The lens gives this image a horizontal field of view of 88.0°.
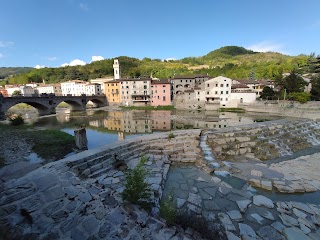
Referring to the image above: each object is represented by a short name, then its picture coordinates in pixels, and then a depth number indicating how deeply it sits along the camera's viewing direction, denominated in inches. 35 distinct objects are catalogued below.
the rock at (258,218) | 203.0
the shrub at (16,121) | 850.1
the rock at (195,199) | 234.4
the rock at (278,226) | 189.9
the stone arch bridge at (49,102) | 1286.9
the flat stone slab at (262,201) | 233.1
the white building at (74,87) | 3073.3
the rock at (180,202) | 228.4
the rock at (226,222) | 190.1
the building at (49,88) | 3329.2
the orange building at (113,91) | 2226.9
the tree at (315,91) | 1363.1
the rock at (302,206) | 222.2
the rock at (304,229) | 188.5
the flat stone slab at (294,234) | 178.7
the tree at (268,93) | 1611.7
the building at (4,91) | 2928.2
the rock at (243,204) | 221.6
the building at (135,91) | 2111.2
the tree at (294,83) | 1498.5
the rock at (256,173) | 312.2
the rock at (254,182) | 282.4
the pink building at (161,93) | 2048.5
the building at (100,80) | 3196.4
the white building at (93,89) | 2799.2
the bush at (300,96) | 1279.5
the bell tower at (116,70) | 2564.0
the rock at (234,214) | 207.6
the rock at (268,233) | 179.9
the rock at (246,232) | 180.3
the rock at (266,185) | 272.4
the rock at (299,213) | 212.0
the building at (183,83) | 2250.2
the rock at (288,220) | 199.5
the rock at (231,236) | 175.7
